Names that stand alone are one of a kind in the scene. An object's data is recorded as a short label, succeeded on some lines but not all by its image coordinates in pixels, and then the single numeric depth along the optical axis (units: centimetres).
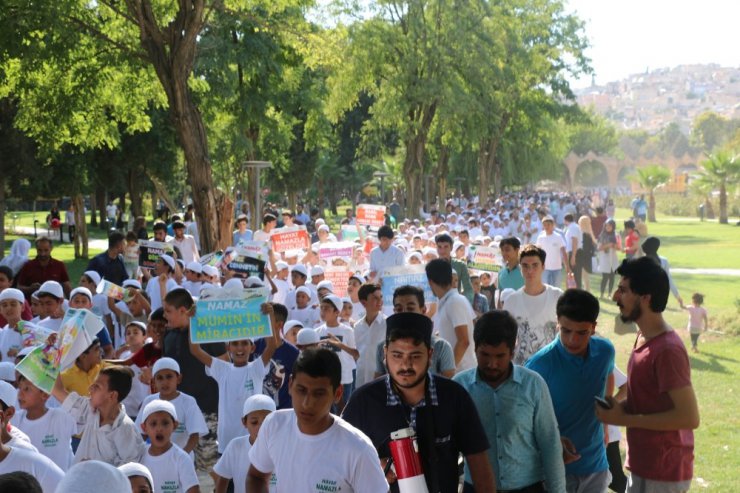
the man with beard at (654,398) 521
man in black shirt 452
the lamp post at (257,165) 2086
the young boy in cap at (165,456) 613
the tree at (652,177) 7912
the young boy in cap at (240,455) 636
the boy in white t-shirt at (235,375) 757
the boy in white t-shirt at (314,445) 413
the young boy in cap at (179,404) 719
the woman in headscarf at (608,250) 2238
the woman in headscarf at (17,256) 1390
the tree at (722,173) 6738
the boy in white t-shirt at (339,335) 952
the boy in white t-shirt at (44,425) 633
